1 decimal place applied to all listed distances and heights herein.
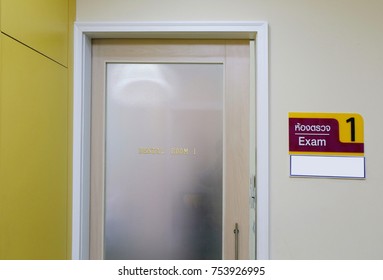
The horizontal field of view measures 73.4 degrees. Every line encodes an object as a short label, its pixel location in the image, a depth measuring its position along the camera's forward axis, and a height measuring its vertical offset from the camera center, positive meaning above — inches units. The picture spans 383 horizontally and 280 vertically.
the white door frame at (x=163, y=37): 51.4 +10.6
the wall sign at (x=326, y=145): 51.3 -0.2
